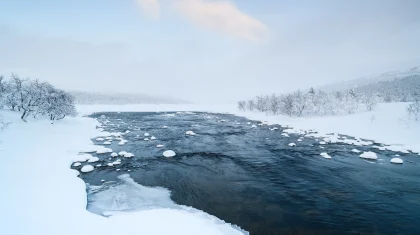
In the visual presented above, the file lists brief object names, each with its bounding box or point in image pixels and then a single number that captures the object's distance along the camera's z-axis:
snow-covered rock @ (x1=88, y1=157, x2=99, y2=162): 16.11
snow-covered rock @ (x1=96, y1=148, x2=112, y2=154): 18.37
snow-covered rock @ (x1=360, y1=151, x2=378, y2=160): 18.05
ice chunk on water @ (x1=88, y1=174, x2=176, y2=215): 9.50
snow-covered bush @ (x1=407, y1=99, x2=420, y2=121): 29.00
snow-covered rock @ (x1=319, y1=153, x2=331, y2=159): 18.62
